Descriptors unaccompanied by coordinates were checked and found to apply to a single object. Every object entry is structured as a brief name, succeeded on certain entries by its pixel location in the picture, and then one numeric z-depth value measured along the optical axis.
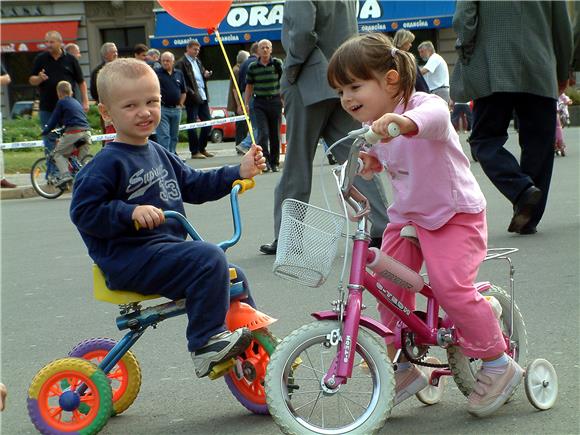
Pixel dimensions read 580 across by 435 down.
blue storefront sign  35.81
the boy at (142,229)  3.91
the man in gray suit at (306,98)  7.82
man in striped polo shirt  16.94
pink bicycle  3.48
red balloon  5.02
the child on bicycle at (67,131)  14.74
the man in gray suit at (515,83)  7.88
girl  3.74
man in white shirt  16.91
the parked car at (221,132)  28.22
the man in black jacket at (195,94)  19.95
